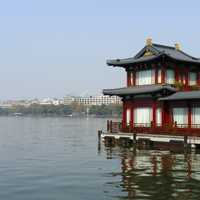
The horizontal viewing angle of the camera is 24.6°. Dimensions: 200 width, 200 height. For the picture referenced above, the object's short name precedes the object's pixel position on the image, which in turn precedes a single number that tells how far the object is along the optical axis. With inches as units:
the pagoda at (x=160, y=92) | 1574.8
